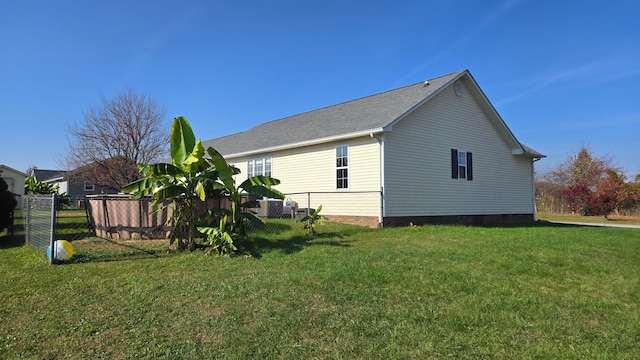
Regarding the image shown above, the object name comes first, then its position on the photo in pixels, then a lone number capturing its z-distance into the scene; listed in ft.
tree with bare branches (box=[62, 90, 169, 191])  67.87
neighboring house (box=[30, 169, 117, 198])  134.82
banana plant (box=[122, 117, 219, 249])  26.71
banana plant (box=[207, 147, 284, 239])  27.17
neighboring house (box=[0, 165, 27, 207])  95.48
